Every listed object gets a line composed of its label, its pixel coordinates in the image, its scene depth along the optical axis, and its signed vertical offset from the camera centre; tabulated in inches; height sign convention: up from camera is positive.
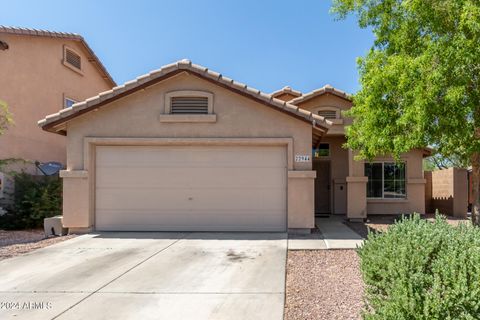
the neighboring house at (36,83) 569.3 +139.1
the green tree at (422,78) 288.4 +70.3
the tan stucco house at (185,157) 430.3 +12.7
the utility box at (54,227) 441.4 -66.3
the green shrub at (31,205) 506.3 -48.0
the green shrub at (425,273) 138.0 -41.0
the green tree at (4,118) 471.6 +62.6
